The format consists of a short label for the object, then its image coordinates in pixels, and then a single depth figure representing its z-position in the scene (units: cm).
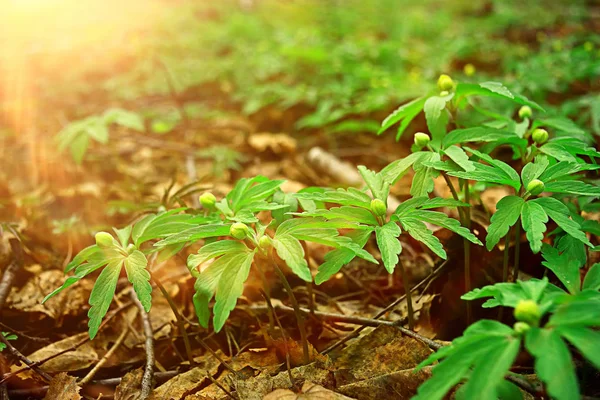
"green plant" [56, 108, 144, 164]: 61
